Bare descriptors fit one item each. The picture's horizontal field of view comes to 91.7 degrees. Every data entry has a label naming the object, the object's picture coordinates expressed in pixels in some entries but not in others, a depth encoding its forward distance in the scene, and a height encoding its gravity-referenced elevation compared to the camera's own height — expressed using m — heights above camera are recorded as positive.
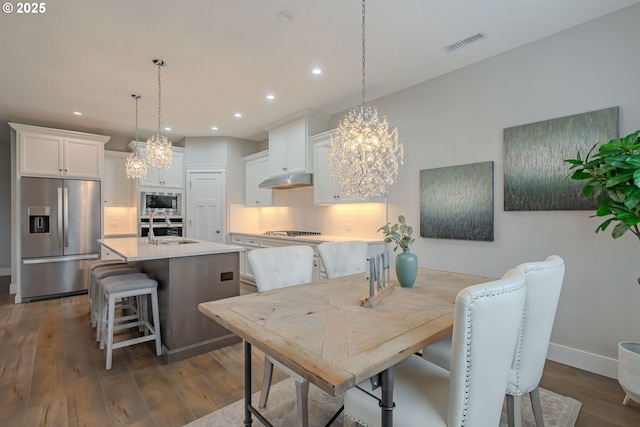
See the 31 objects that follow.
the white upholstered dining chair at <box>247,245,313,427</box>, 2.01 -0.40
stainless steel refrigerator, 4.49 -0.35
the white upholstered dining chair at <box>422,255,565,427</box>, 1.43 -0.57
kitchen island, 2.73 -0.71
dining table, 0.99 -0.48
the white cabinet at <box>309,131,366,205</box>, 4.19 +0.46
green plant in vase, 1.94 -0.32
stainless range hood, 4.52 +0.45
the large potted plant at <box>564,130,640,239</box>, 1.78 +0.18
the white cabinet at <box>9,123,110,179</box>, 4.52 +0.90
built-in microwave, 5.52 +0.16
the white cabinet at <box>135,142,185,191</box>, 5.53 +0.66
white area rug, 1.89 -1.29
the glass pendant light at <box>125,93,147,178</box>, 3.95 +0.59
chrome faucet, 3.52 -0.30
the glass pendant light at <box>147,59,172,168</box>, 3.63 +0.69
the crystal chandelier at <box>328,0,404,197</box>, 2.13 +0.40
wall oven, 5.48 -0.28
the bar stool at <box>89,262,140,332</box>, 3.11 -0.68
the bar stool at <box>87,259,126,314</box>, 3.54 -0.63
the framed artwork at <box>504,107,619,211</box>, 2.41 +0.46
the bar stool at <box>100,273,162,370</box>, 2.56 -0.75
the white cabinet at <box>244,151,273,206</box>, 5.55 +0.60
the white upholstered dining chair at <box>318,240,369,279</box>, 2.56 -0.40
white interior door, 5.93 +0.09
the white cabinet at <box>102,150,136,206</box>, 5.52 +0.53
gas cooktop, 4.80 -0.36
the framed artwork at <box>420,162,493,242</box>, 3.02 +0.08
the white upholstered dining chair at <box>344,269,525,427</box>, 1.00 -0.52
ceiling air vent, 2.64 +1.48
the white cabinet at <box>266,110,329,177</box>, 4.55 +1.09
